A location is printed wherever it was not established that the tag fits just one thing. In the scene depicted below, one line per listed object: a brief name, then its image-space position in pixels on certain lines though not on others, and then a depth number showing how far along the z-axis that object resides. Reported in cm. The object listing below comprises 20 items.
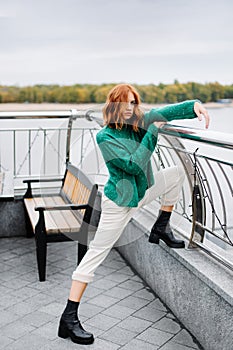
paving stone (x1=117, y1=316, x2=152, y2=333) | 331
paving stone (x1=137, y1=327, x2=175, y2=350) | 314
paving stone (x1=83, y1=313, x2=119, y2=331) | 335
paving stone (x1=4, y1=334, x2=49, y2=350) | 304
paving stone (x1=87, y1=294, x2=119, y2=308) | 370
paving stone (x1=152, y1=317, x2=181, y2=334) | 329
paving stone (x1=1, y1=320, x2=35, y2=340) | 320
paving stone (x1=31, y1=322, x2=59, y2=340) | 320
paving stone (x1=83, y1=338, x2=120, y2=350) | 306
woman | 293
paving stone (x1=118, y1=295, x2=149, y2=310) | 366
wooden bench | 411
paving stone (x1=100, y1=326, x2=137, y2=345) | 315
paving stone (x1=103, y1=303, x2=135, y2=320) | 352
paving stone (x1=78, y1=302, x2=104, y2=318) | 354
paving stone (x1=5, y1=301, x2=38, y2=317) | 354
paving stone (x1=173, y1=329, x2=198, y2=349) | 310
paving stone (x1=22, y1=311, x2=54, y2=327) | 338
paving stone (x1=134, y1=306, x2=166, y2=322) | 347
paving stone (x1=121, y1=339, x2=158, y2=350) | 306
